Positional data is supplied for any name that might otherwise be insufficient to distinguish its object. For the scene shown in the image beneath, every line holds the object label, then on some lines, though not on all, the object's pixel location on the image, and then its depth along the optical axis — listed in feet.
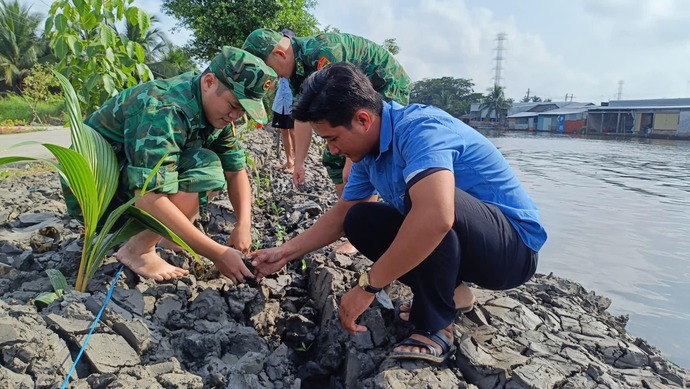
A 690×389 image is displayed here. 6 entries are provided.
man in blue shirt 5.08
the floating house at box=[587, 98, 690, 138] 101.14
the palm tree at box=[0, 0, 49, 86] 79.71
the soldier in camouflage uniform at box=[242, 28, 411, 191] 9.48
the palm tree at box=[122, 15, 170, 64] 91.77
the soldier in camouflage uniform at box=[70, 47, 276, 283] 6.47
